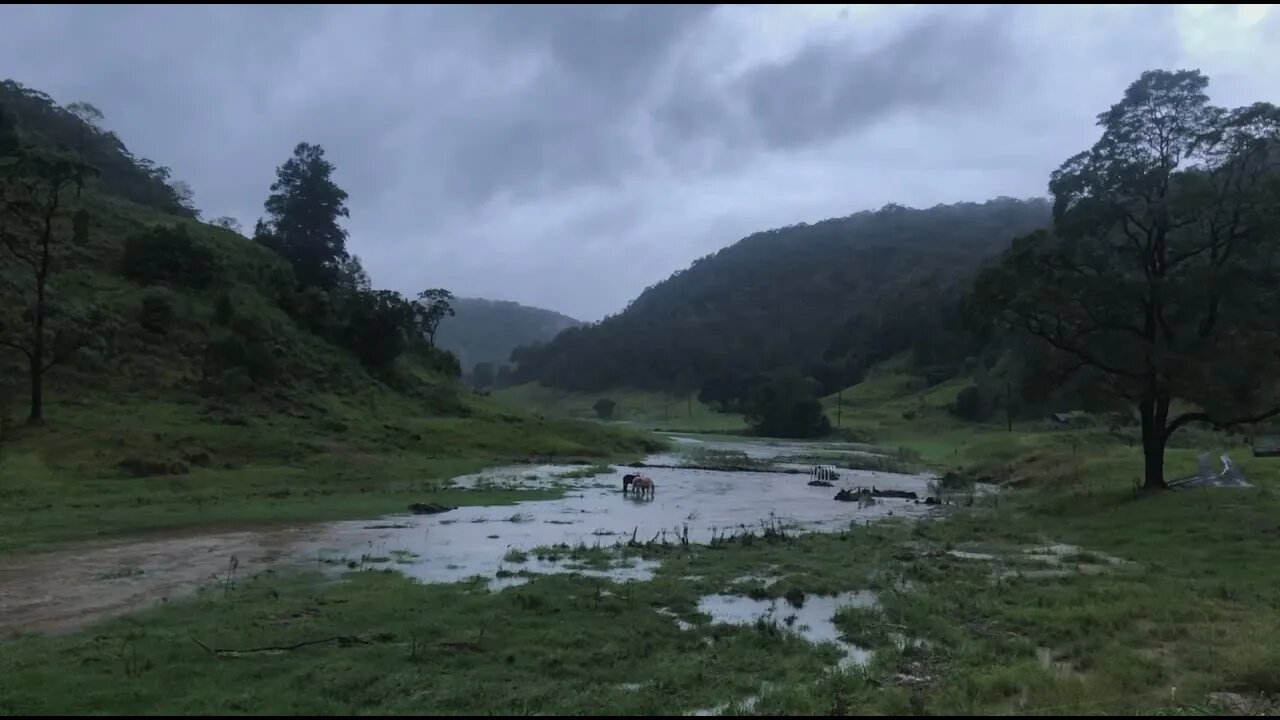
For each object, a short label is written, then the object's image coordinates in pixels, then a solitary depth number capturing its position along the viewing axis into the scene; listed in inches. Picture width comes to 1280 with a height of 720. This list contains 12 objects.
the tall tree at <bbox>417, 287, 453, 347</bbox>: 4185.5
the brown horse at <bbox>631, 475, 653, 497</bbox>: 1663.4
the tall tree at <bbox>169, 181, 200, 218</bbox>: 4837.6
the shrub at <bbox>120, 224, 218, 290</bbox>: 2728.8
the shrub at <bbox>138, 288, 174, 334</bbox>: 2436.0
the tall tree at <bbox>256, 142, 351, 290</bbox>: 3804.1
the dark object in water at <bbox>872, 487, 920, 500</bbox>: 1697.3
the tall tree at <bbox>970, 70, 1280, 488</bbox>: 1175.0
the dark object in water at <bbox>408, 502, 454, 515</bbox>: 1250.6
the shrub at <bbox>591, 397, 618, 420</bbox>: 7239.2
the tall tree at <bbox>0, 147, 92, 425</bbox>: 1740.4
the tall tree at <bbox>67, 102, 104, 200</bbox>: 4613.7
